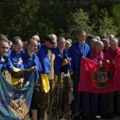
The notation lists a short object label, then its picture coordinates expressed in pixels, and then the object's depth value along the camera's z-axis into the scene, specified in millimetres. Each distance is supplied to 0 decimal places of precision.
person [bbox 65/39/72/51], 11017
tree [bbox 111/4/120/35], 41000
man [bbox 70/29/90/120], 10859
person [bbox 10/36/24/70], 9328
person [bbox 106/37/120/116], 11055
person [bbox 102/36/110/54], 11339
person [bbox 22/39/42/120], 9445
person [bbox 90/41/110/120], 11016
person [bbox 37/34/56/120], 9828
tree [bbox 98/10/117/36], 38219
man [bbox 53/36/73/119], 10414
